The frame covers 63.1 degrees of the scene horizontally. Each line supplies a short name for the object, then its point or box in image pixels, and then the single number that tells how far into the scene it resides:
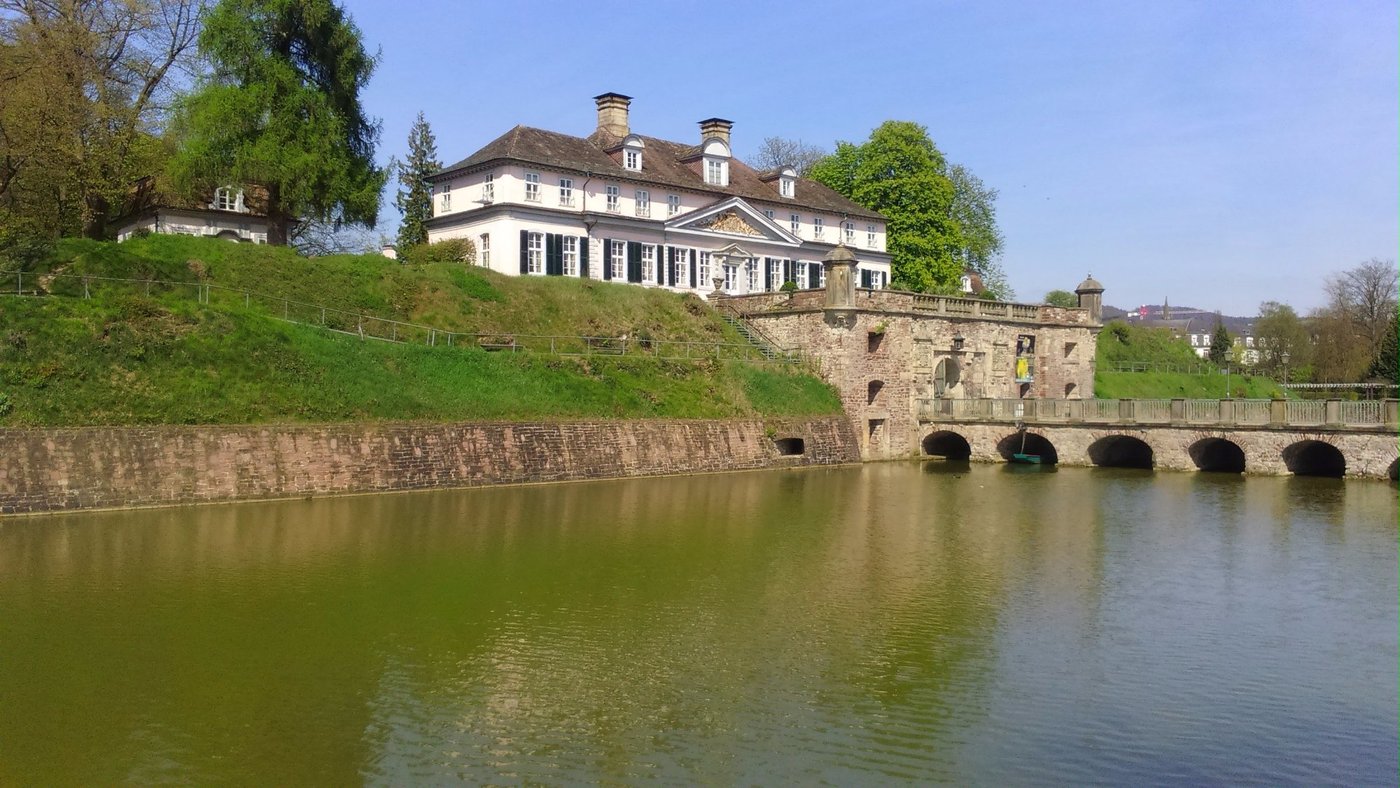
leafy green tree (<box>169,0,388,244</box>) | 42.56
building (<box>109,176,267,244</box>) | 48.94
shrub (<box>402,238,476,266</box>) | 48.75
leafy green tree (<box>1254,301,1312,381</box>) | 95.62
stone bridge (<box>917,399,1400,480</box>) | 37.88
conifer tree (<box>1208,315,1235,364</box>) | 94.88
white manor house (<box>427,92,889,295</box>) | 49.12
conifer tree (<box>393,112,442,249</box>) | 67.56
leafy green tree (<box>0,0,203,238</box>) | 36.78
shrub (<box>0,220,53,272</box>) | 32.38
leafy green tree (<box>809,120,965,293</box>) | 67.06
